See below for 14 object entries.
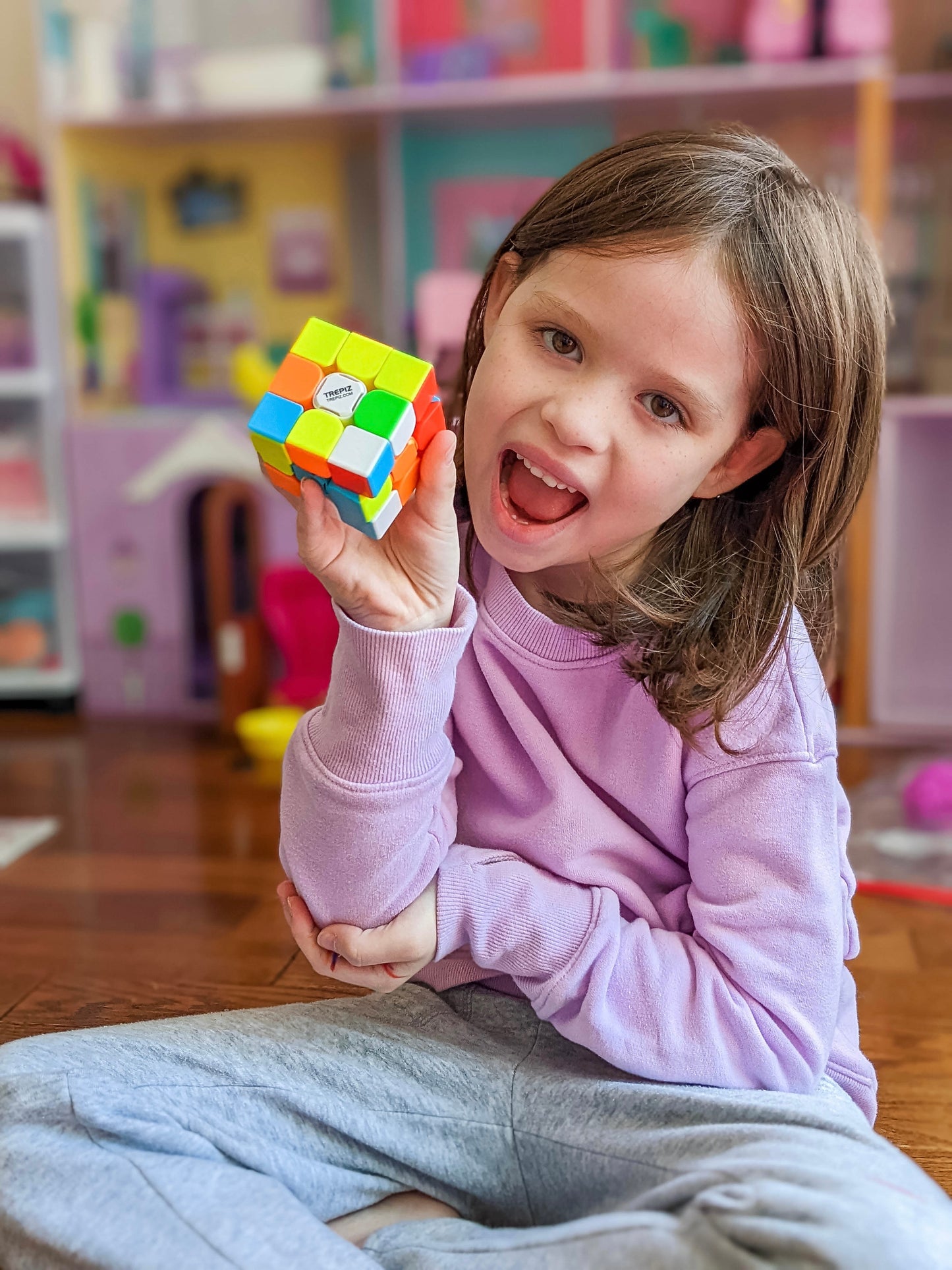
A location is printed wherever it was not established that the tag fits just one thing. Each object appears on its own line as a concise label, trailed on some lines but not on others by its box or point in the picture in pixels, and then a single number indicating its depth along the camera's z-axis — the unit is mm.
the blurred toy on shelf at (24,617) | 2182
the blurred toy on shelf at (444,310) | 2037
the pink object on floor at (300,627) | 1898
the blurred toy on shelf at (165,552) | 2092
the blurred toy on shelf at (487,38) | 2094
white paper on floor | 1519
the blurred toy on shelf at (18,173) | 2109
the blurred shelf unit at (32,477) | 2135
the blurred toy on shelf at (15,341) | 2154
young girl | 656
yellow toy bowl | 1865
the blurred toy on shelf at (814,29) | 1918
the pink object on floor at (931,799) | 1571
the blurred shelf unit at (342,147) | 2020
